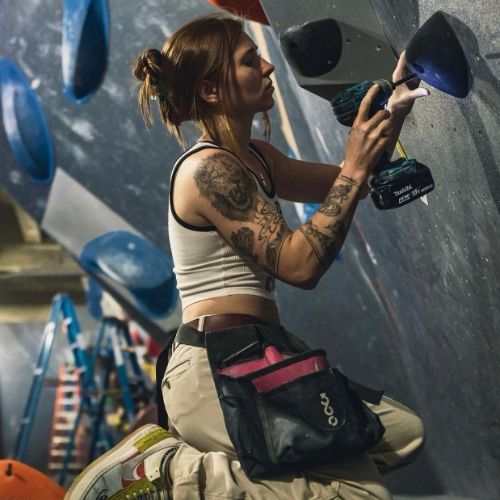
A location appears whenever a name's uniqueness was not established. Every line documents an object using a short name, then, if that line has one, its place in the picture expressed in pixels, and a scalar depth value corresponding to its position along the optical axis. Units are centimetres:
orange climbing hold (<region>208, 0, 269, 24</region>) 309
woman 190
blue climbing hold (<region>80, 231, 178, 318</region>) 481
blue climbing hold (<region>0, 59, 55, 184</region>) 442
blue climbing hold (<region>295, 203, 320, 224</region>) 405
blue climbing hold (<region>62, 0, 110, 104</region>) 411
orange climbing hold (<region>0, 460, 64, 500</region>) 273
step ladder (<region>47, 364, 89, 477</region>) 772
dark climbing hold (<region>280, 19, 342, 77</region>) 240
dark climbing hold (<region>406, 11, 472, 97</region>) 197
